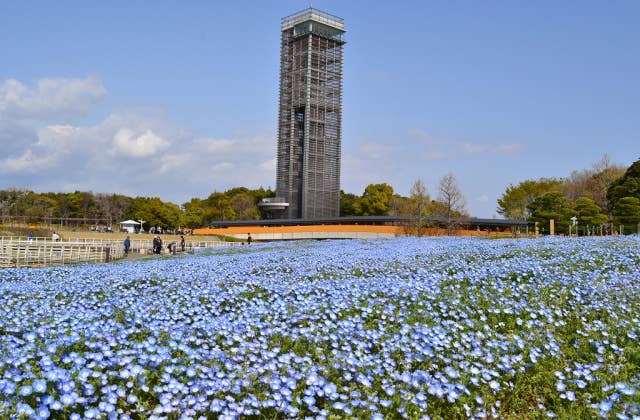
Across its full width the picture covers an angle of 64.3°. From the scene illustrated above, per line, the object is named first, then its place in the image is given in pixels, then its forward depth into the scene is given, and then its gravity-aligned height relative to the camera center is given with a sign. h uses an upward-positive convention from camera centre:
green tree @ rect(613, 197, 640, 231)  40.62 +1.20
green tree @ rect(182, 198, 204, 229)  95.38 +1.51
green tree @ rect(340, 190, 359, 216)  101.40 +4.40
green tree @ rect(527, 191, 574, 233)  47.47 +1.38
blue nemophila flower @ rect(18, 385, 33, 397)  4.02 -1.34
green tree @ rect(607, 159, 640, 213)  45.97 +3.78
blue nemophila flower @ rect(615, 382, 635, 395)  4.54 -1.46
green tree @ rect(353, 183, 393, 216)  91.19 +4.25
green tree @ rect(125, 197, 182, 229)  93.06 +1.43
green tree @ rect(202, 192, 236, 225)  99.19 +3.09
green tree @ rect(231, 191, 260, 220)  100.62 +3.32
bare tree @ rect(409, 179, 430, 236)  52.17 +2.80
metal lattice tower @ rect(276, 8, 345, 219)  86.38 +18.19
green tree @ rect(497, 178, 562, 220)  78.56 +4.80
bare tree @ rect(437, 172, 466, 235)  52.33 +3.32
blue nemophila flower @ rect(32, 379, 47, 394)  4.08 -1.32
